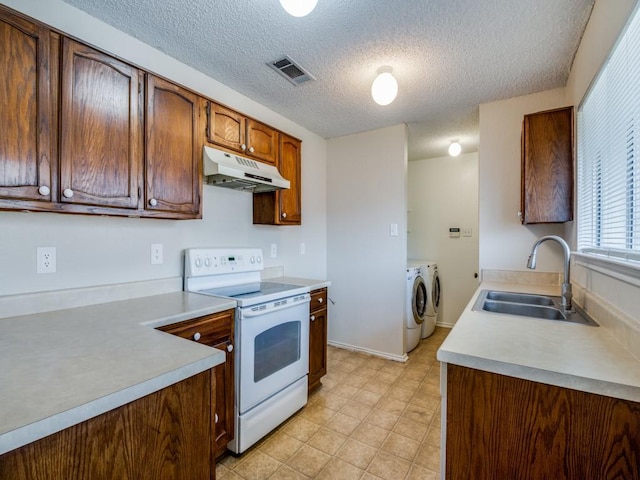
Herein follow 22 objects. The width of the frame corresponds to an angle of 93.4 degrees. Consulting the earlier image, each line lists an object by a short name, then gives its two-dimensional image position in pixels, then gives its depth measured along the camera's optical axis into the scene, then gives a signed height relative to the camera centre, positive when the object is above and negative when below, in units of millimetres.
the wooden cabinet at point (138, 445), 647 -514
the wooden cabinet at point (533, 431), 794 -555
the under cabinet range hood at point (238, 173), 1929 +453
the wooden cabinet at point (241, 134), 2066 +794
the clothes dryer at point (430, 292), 3705 -688
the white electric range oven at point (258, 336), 1755 -624
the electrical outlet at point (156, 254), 1897 -88
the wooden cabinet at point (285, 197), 2545 +370
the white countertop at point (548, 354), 811 -367
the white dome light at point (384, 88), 2008 +1016
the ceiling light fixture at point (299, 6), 1254 +981
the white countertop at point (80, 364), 638 -356
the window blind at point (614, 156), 1115 +389
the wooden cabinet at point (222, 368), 1582 -716
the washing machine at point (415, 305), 3207 -742
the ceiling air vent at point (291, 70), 2021 +1196
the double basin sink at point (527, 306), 1529 -386
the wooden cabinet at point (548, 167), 2006 +491
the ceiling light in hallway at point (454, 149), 3410 +1035
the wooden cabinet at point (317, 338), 2404 -810
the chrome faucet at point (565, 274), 1613 -189
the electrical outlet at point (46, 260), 1449 -94
